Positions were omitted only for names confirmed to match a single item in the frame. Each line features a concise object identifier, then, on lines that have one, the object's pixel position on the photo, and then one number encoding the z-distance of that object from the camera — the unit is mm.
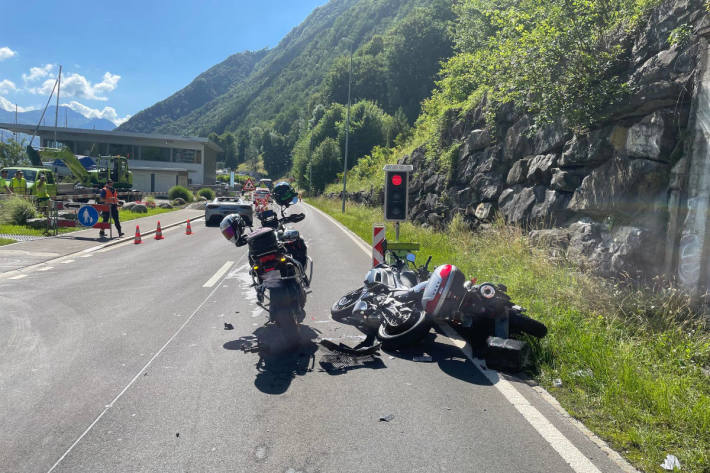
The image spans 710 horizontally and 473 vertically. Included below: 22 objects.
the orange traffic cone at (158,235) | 17066
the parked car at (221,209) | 22703
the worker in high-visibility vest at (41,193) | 19919
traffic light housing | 11469
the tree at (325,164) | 73750
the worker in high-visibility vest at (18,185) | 21953
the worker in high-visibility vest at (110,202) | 16391
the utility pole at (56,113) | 59406
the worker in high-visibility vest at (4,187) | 22270
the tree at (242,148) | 170500
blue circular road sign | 15031
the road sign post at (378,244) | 9969
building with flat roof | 71750
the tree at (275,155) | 143500
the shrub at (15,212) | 17750
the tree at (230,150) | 167738
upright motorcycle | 5457
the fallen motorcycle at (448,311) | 5211
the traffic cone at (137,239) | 15734
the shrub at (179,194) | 43031
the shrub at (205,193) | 49375
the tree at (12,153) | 65669
